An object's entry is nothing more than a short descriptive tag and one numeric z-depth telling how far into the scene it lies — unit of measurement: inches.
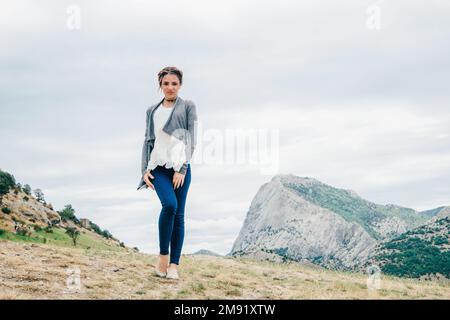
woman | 356.2
